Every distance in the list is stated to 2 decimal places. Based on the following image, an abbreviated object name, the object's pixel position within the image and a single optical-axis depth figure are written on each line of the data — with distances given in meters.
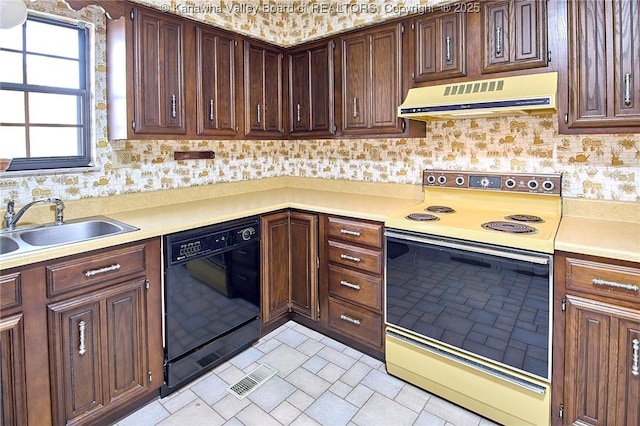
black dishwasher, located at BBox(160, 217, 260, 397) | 2.06
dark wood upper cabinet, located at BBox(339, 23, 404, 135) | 2.54
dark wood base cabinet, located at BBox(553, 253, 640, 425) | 1.54
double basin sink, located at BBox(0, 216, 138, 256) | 1.77
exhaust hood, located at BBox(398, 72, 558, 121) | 1.89
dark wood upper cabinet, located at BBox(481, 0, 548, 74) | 1.99
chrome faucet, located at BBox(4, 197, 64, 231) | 1.91
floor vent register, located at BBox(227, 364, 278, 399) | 2.14
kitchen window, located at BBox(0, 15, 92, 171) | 2.04
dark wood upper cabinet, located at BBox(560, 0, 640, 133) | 1.73
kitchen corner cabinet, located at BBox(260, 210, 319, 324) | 2.64
